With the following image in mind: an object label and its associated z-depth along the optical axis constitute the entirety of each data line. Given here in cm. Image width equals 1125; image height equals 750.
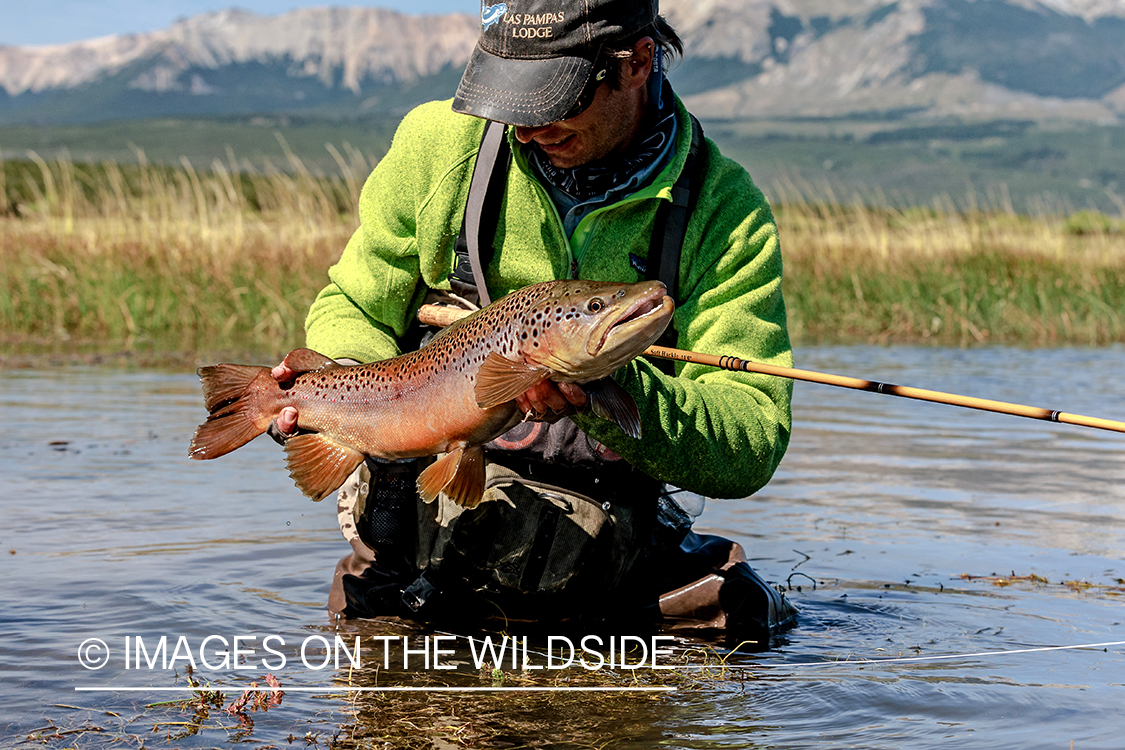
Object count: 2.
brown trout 273
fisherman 358
